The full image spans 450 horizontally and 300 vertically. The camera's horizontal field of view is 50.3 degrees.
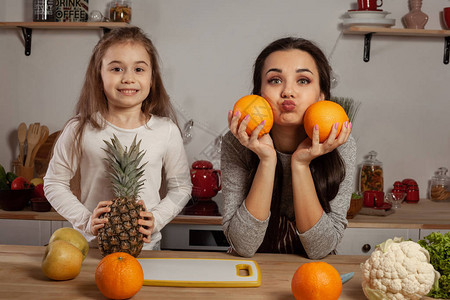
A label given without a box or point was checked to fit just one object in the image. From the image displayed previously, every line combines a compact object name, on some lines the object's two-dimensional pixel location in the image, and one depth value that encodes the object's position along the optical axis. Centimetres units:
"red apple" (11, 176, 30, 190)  229
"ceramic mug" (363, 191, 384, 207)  243
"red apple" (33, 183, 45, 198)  237
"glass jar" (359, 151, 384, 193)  274
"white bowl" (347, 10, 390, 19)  260
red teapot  246
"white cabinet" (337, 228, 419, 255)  224
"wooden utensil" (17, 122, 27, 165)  271
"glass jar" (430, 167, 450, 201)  277
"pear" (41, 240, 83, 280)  100
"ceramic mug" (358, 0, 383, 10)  260
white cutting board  101
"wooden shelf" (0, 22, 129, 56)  262
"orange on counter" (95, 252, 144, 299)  90
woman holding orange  125
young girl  158
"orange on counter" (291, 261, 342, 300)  88
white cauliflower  89
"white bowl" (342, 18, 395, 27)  260
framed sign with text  269
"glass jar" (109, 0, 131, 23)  264
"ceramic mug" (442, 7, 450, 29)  268
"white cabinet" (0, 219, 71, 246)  226
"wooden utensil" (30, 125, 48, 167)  270
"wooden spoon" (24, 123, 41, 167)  269
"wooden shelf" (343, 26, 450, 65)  262
